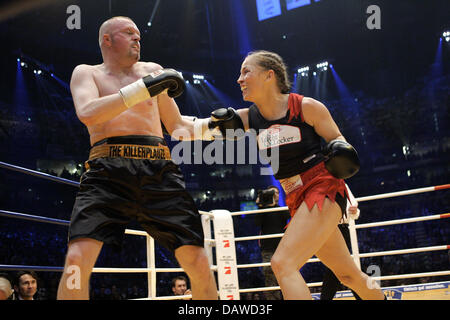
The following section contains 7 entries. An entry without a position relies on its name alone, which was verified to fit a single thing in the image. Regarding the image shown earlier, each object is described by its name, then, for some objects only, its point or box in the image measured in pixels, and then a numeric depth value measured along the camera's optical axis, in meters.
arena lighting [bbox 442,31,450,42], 14.02
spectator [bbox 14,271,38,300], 3.46
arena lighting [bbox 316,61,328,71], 15.93
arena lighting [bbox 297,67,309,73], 16.10
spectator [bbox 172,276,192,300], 4.70
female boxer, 1.77
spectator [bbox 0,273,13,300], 2.96
